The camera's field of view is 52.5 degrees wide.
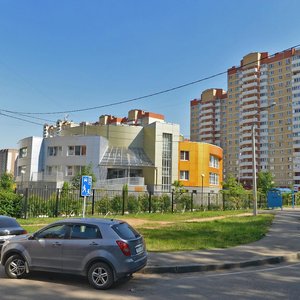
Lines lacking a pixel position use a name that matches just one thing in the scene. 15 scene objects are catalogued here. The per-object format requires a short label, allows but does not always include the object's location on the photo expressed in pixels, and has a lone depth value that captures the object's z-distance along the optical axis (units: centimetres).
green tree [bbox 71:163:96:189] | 3278
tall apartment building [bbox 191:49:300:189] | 8406
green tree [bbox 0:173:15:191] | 2903
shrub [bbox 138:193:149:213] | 2272
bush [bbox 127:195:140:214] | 2179
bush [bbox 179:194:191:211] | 2507
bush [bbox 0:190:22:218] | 1725
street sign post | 1287
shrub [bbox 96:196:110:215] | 2054
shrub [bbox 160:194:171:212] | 2370
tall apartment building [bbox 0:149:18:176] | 8921
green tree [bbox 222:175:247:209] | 2968
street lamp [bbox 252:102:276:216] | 1998
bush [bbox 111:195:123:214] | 2112
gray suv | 613
